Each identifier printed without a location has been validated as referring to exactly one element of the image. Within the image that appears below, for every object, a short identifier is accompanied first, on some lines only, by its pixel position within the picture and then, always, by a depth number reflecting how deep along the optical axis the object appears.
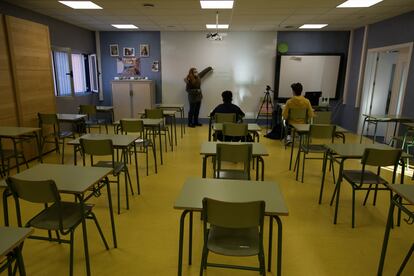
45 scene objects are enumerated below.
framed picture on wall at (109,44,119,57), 8.41
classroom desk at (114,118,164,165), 4.54
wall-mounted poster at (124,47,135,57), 8.41
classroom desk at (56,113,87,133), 4.93
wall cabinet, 8.12
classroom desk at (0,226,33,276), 1.34
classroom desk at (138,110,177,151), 5.85
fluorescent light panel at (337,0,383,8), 4.82
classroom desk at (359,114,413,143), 5.09
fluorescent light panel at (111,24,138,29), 7.30
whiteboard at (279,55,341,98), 8.09
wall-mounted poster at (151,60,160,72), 8.47
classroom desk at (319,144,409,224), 2.88
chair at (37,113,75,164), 4.77
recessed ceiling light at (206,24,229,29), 7.22
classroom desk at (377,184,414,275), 1.94
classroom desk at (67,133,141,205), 3.19
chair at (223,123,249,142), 3.93
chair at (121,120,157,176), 4.28
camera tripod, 8.44
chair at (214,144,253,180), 2.80
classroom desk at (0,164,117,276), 1.97
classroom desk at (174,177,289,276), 1.77
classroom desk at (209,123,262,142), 4.13
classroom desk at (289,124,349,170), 4.09
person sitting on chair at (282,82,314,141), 5.14
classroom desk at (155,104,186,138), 6.71
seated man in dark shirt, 4.87
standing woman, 8.05
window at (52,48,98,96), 6.58
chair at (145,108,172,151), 5.48
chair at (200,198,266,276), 1.61
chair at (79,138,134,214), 3.01
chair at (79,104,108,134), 6.05
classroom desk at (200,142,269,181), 2.87
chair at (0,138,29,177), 3.81
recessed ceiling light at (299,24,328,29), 7.08
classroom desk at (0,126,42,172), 3.63
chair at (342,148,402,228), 2.71
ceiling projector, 6.38
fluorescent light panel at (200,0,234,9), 4.89
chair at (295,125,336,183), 3.88
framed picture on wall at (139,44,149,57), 8.37
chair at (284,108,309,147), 5.09
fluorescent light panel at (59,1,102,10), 4.90
